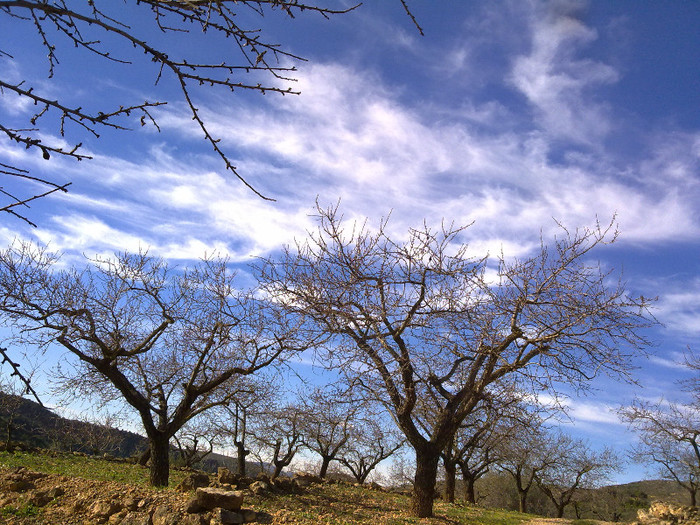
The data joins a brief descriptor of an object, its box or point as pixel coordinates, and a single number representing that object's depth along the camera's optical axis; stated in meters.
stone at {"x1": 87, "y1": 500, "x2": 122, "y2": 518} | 8.82
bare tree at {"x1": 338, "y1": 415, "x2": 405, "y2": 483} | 29.14
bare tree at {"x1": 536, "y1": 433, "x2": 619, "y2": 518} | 32.81
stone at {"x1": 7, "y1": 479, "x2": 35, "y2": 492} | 10.38
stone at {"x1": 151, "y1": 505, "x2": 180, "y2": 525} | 8.11
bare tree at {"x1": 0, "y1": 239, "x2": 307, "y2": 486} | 12.09
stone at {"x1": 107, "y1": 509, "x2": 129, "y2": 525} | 8.44
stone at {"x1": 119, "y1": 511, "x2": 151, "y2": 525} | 8.24
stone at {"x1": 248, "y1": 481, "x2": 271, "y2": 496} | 11.83
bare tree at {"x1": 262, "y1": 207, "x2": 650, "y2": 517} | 9.74
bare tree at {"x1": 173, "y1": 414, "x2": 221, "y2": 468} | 28.06
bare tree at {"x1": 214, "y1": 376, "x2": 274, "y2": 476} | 16.12
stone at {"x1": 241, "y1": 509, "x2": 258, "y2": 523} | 8.44
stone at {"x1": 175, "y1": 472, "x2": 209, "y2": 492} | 10.33
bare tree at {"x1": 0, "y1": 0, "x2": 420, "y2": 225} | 2.34
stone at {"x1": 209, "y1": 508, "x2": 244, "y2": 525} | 8.09
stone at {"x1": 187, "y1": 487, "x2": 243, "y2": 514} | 8.38
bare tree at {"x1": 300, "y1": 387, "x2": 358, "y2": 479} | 24.25
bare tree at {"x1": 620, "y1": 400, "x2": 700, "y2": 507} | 22.58
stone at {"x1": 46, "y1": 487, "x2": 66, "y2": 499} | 10.03
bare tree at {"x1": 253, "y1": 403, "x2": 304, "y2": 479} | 24.36
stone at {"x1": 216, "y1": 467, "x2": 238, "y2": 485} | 12.13
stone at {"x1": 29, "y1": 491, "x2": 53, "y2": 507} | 9.68
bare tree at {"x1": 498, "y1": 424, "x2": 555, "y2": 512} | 25.86
